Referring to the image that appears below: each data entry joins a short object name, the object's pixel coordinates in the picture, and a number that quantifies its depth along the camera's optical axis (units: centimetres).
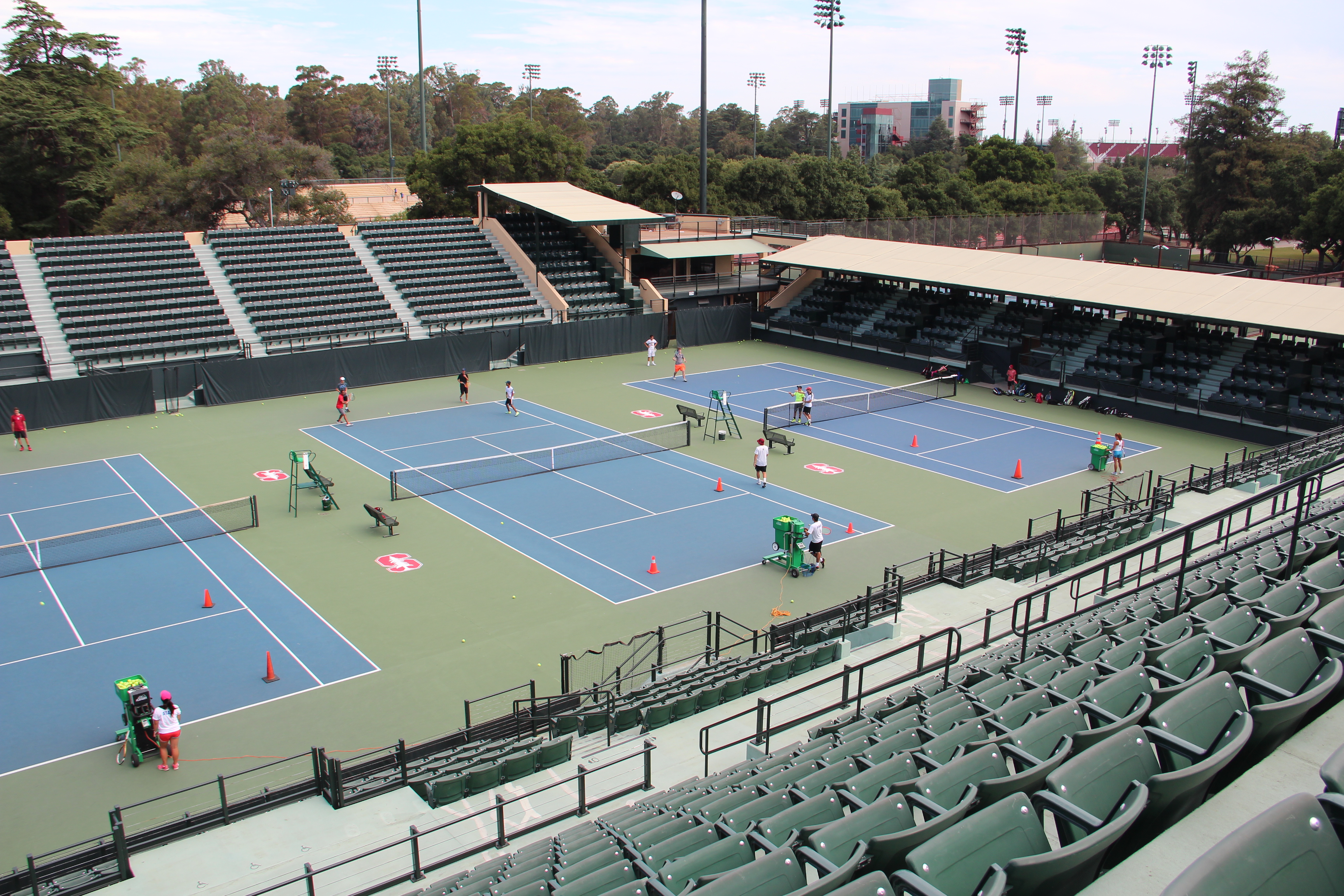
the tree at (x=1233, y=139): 7969
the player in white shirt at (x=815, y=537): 2256
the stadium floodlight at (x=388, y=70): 10806
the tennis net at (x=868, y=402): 3684
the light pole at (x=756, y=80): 11888
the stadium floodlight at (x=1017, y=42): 10006
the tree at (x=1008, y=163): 9225
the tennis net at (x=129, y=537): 2316
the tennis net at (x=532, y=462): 2859
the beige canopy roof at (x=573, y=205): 4891
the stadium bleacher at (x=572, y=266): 5019
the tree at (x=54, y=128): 6016
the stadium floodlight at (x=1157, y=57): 8606
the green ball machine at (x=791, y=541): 2239
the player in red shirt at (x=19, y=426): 3116
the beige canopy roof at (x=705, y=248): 5212
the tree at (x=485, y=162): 6825
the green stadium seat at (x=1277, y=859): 366
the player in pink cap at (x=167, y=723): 1516
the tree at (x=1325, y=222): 6612
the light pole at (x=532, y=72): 12500
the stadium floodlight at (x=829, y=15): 8194
